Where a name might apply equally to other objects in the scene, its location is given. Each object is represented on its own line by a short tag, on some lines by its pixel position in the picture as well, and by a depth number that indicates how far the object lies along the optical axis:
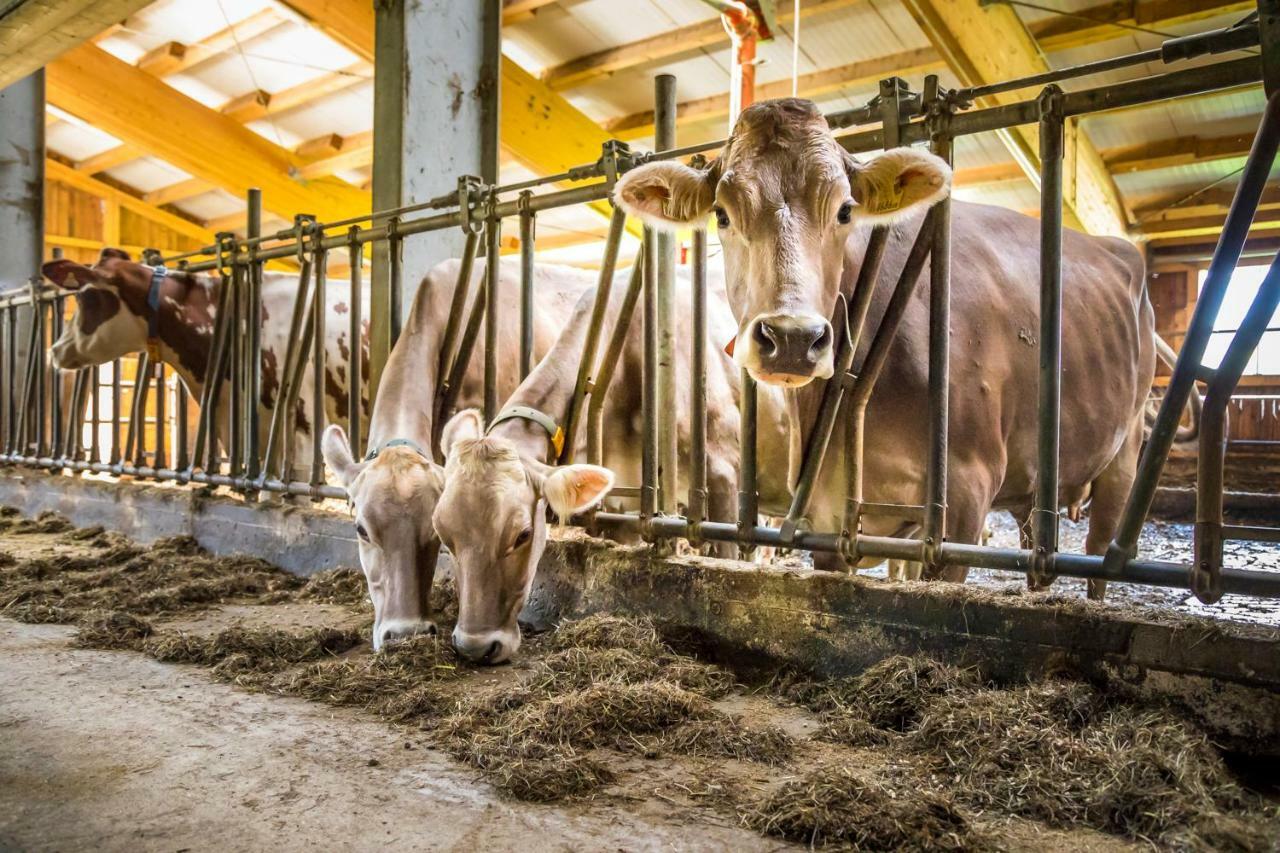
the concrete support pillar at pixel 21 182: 9.07
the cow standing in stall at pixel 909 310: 2.49
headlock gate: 2.10
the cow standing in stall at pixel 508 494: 2.94
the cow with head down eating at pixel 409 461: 3.23
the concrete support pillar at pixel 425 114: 5.19
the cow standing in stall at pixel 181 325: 6.26
